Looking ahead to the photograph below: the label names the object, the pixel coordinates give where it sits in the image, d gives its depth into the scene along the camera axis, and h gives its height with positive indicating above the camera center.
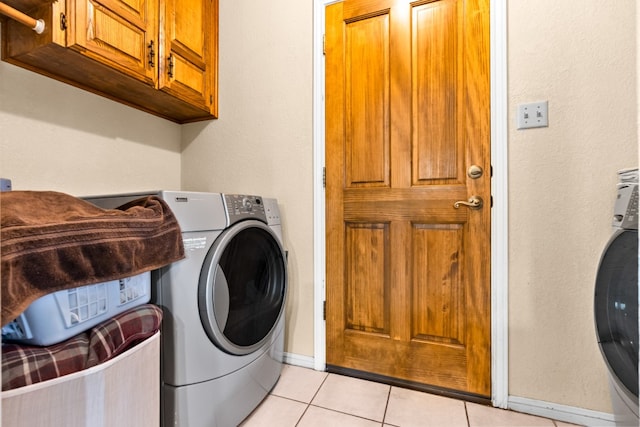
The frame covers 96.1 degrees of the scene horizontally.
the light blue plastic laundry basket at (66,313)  0.60 -0.22
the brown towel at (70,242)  0.55 -0.06
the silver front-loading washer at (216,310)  0.91 -0.35
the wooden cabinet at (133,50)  1.11 +0.73
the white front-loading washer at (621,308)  0.83 -0.30
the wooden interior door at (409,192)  1.29 +0.11
